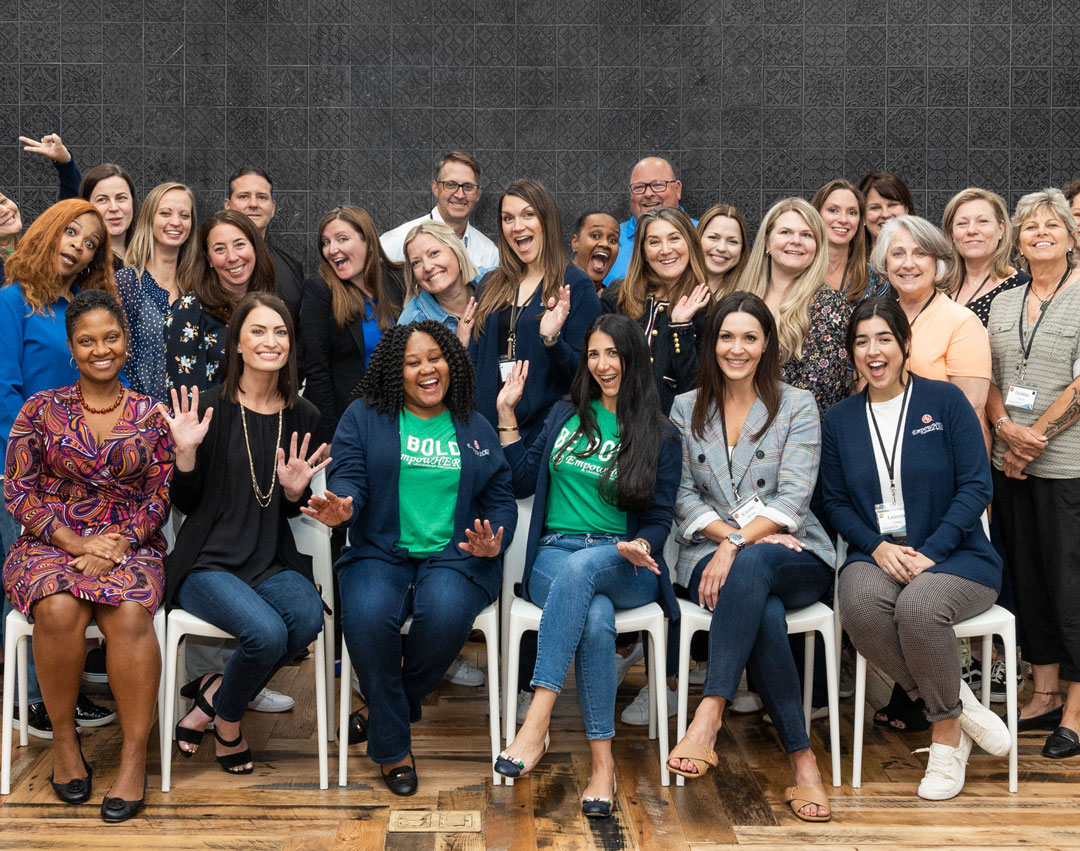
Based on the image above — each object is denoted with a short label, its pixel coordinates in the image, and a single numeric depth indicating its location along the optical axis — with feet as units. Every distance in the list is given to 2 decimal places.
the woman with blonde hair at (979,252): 12.02
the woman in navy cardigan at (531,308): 11.97
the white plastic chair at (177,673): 9.78
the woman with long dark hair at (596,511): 9.70
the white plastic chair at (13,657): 9.68
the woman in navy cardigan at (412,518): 9.78
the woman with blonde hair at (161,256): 11.67
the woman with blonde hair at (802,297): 11.75
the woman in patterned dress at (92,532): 9.51
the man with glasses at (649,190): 15.97
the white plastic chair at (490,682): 9.86
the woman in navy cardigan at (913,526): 9.82
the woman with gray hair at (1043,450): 11.03
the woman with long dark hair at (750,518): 9.70
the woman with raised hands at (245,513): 9.82
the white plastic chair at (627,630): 10.02
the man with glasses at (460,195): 14.85
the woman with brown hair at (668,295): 11.86
